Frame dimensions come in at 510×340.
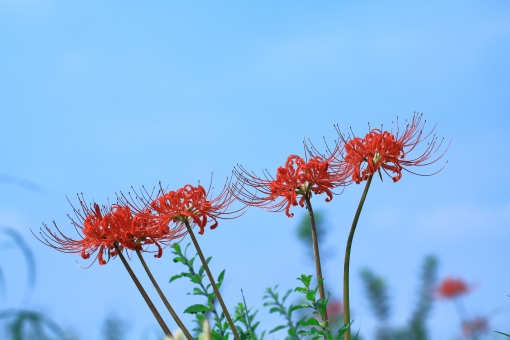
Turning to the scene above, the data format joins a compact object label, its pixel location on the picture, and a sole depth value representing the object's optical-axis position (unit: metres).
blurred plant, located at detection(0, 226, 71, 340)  3.64
